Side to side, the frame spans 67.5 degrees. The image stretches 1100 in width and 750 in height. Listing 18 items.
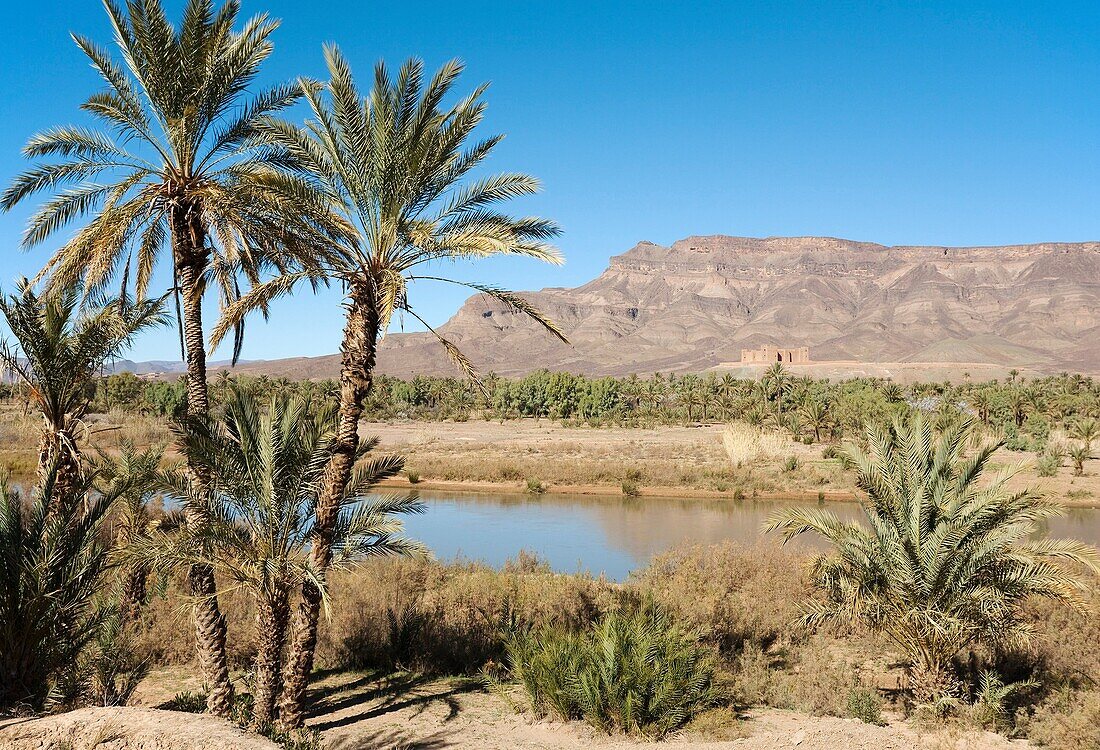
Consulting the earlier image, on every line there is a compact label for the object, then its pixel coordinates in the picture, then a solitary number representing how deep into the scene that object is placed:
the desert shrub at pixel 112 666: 9.09
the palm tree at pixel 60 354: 11.09
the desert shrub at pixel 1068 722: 8.52
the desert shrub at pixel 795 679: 10.40
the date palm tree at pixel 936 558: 9.91
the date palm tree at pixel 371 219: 9.32
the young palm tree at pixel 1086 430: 41.47
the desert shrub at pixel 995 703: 9.48
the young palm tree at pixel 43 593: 7.83
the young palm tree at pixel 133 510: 9.88
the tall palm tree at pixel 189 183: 9.62
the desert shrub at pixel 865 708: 9.89
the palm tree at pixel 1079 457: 35.97
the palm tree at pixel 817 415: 50.88
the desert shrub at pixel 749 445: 40.31
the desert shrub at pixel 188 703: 10.06
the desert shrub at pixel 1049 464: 34.59
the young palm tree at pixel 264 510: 9.10
